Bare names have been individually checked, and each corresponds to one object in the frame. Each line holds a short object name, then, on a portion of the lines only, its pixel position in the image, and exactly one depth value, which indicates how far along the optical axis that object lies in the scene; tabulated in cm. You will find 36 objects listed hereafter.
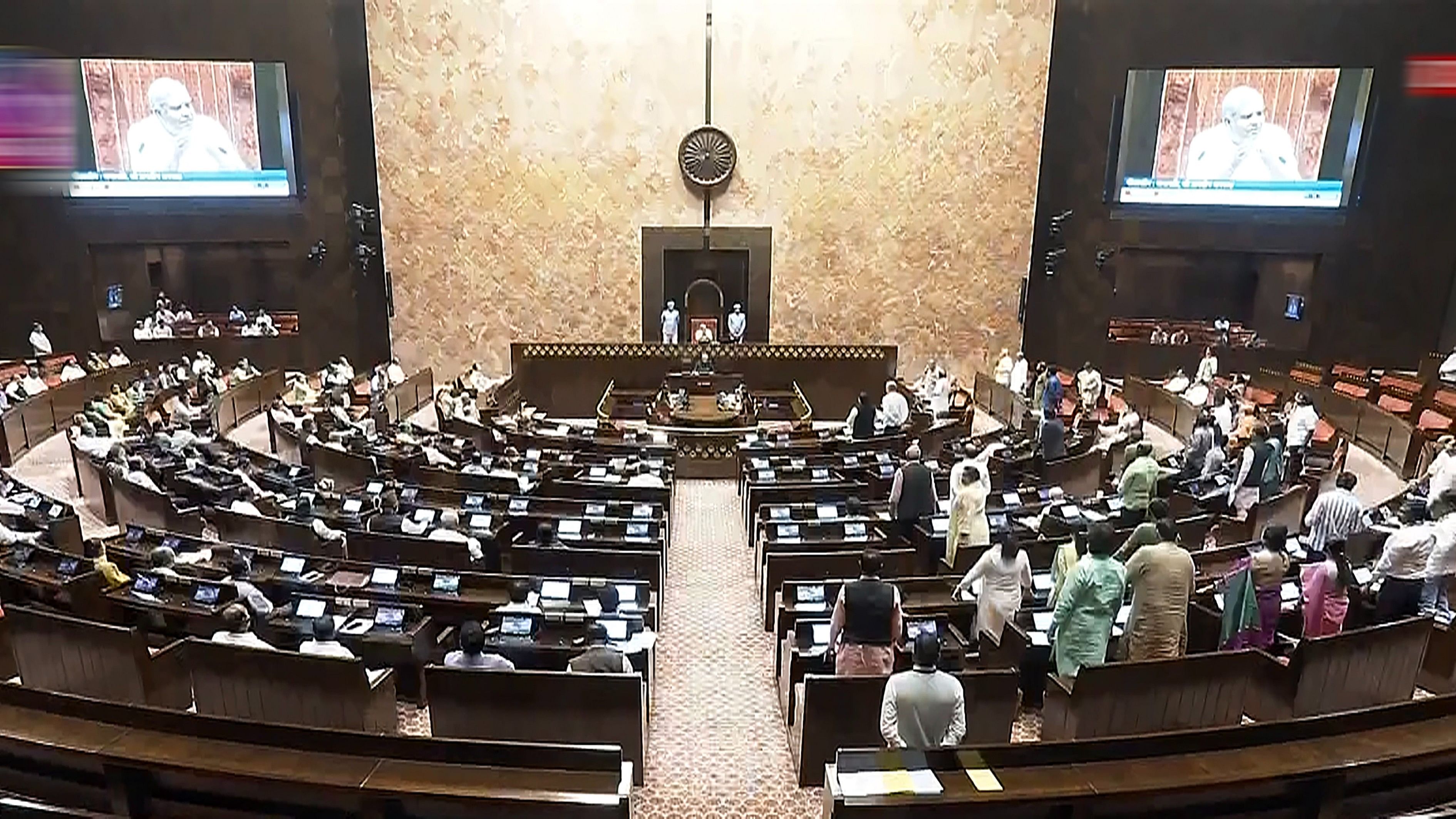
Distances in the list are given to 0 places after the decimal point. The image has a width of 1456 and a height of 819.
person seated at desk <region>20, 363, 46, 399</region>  1527
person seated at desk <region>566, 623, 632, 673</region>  563
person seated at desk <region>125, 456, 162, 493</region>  1036
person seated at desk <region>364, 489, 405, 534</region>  884
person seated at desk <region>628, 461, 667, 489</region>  1094
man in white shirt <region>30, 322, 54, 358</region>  1847
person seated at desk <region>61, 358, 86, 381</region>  1678
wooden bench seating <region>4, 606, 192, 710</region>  606
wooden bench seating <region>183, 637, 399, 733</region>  555
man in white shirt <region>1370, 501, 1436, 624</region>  642
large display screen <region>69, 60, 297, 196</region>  1831
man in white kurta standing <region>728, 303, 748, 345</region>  2114
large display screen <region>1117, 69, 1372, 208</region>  1822
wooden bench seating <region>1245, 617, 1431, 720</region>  559
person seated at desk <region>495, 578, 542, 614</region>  646
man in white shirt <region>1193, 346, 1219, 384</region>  1744
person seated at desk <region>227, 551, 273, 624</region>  673
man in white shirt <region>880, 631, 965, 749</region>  427
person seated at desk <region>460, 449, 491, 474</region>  1128
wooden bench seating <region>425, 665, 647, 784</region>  544
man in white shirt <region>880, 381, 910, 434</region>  1513
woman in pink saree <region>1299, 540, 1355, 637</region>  612
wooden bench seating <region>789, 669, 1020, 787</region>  538
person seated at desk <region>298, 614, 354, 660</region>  589
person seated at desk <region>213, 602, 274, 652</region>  591
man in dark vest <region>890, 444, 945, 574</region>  877
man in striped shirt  751
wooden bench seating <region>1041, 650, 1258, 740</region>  534
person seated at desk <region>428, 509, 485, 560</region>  835
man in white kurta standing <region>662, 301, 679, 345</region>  2106
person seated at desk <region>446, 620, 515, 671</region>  552
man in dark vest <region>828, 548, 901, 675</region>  534
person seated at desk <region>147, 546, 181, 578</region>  751
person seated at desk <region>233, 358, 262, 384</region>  1806
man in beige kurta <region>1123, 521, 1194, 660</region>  569
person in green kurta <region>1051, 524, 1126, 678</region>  548
